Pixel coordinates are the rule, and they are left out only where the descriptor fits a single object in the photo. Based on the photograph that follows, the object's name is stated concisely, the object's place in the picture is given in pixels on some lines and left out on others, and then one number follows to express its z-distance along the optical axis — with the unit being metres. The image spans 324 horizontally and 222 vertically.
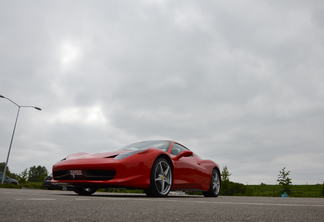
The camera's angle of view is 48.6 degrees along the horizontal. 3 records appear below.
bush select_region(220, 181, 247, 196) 18.30
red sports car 5.87
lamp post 26.08
